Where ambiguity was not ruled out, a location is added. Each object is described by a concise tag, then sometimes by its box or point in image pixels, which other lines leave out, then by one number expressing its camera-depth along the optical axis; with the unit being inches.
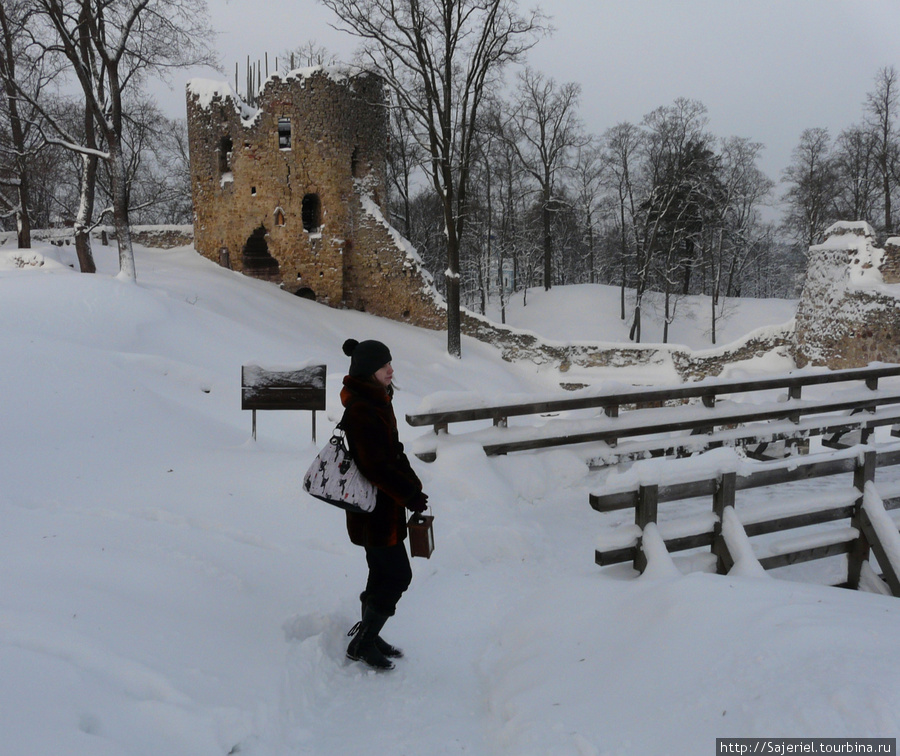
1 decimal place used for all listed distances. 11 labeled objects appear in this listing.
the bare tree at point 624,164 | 1184.2
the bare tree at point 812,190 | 1207.6
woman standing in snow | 135.5
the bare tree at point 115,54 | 557.9
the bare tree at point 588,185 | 1348.4
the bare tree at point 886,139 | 1039.6
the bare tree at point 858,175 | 1152.8
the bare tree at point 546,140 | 1212.5
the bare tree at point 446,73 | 663.1
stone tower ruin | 747.4
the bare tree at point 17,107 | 599.5
